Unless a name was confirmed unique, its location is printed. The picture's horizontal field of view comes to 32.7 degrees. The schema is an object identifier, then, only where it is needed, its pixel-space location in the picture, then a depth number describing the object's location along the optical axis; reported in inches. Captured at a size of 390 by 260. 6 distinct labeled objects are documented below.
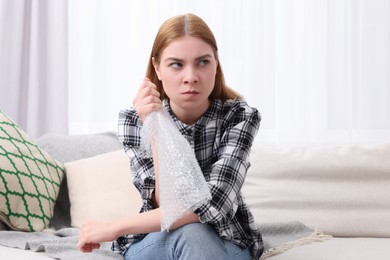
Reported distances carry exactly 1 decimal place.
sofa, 85.4
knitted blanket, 69.6
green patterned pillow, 81.0
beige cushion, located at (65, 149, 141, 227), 87.1
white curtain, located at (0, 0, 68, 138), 135.9
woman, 59.6
